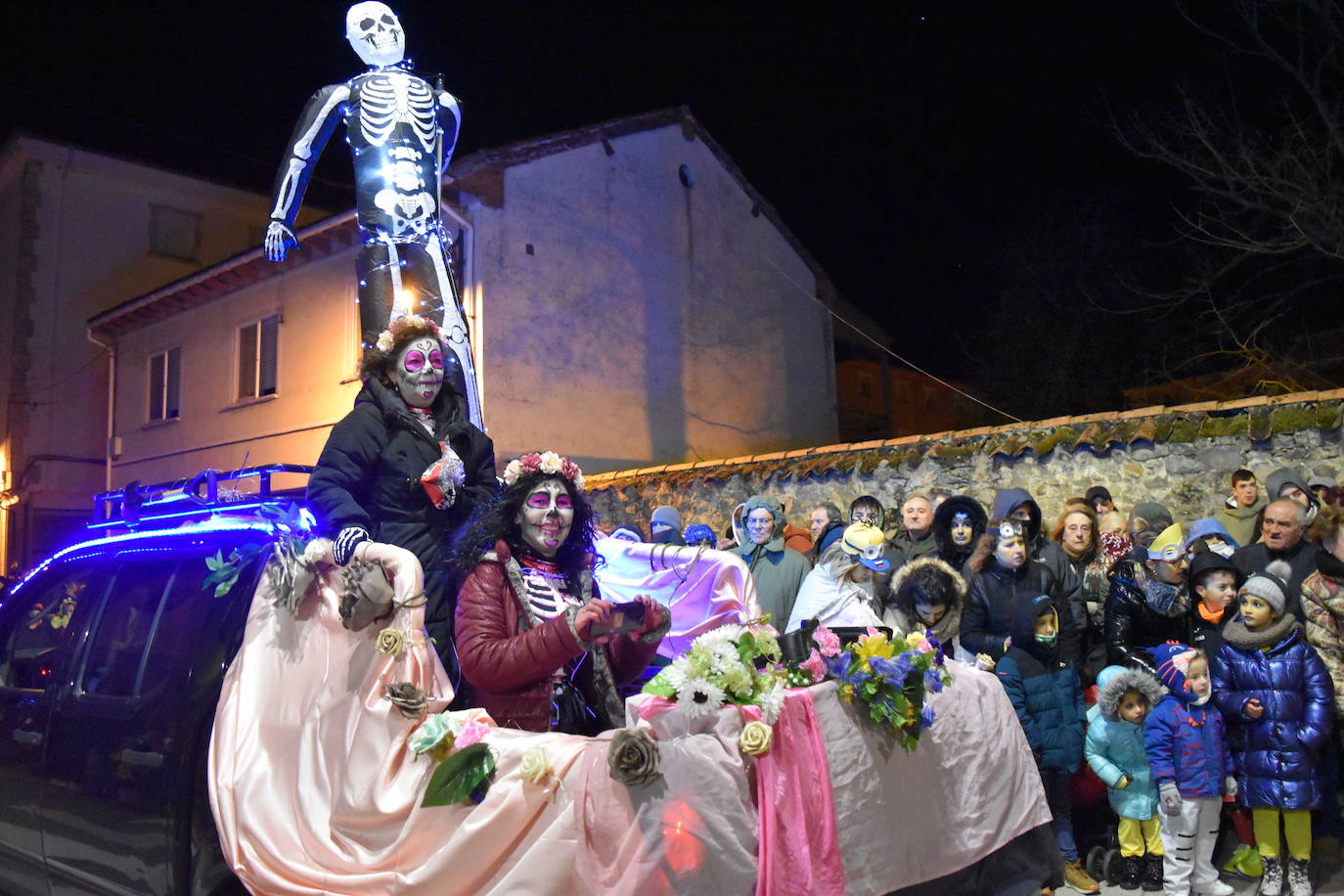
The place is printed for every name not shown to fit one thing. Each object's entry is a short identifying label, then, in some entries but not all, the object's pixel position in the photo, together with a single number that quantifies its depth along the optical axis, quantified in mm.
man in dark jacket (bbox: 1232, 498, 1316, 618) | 6391
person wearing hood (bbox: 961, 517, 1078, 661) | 6098
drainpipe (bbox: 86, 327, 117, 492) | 21500
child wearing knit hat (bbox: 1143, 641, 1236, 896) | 5602
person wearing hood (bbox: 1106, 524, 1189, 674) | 6191
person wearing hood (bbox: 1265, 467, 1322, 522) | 7094
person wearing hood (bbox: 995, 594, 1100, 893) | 5773
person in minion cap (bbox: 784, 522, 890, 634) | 5949
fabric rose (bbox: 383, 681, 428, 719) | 3062
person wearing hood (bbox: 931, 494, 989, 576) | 7074
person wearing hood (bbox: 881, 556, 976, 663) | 5906
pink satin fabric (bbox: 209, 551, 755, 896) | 2529
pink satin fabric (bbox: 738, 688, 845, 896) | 2596
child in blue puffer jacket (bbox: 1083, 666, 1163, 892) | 5742
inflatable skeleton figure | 6434
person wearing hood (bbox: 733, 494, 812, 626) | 7208
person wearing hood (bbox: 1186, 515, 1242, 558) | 6770
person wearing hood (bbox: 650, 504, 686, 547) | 8727
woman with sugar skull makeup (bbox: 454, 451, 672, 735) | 3346
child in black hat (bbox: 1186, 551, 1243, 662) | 6062
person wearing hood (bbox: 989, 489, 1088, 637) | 6340
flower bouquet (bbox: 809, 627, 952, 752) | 2963
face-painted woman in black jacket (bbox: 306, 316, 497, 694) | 3891
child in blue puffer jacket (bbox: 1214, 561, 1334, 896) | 5594
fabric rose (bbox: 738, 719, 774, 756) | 2621
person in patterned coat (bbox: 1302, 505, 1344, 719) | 5922
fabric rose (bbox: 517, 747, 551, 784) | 2670
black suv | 3445
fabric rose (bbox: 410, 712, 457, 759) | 2918
